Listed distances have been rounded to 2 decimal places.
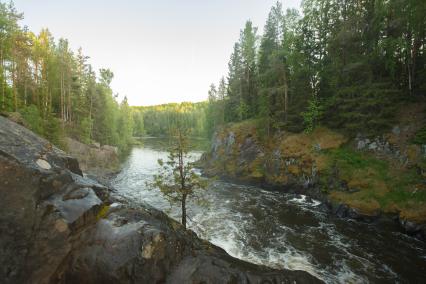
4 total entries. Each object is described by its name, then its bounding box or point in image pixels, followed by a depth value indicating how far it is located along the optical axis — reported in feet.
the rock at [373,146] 73.64
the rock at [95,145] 134.62
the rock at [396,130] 70.20
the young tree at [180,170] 47.26
